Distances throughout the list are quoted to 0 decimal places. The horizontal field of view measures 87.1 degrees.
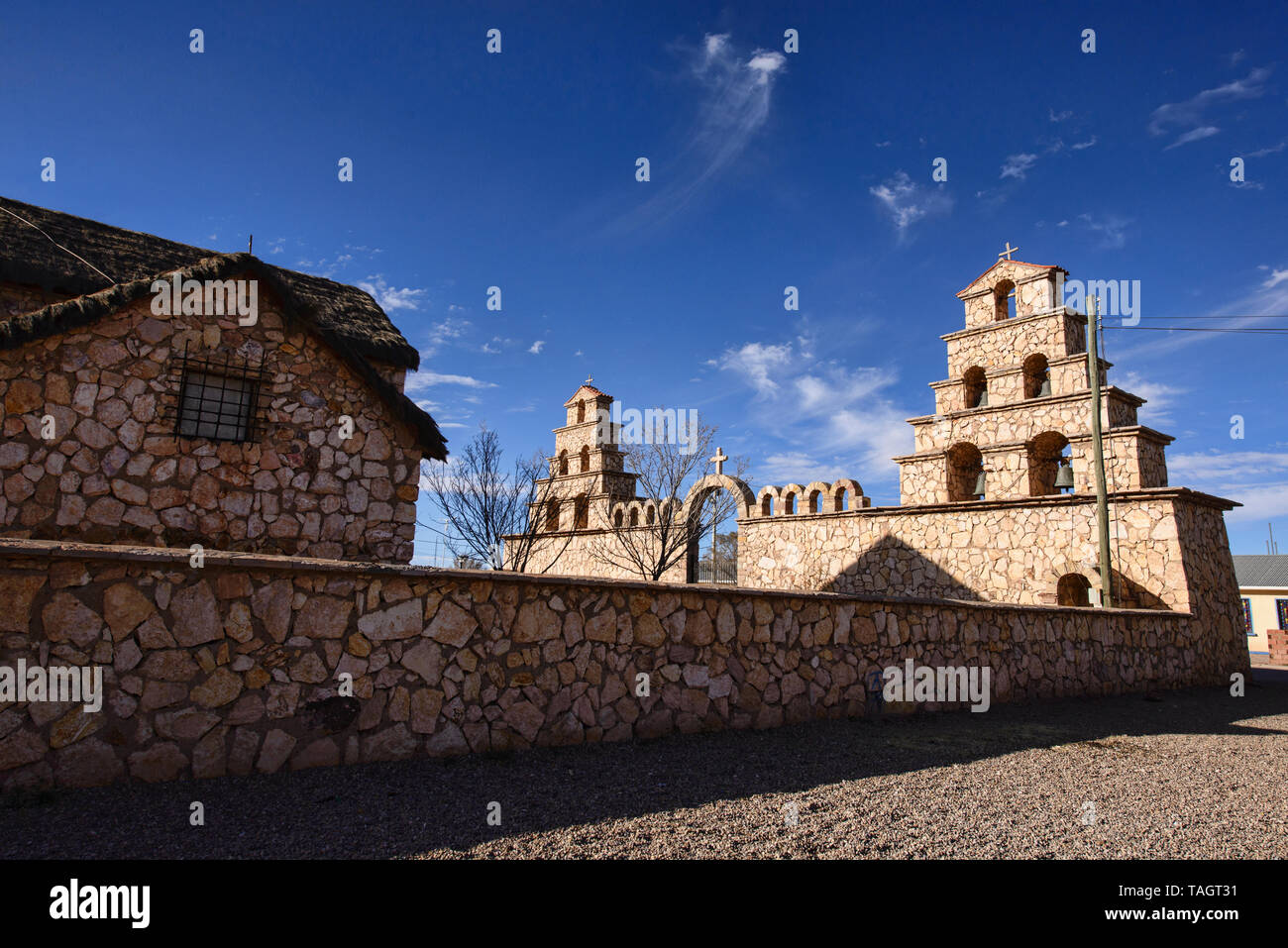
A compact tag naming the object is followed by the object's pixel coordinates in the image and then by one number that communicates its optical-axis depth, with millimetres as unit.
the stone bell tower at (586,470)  22375
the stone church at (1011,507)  13297
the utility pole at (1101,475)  12562
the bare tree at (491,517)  19328
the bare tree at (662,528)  19953
